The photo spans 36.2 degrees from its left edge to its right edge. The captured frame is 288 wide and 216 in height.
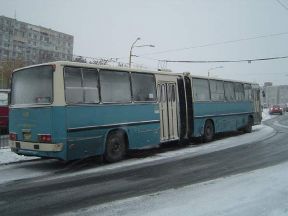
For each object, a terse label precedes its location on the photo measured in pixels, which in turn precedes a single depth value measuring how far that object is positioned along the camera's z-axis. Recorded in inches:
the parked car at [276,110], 2550.7
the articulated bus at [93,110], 464.4
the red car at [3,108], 928.9
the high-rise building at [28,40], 3070.9
